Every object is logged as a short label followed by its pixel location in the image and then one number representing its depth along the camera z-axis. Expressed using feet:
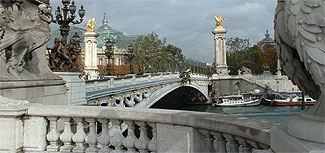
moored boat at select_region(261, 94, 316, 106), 121.82
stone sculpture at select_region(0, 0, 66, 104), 17.34
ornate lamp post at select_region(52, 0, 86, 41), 36.40
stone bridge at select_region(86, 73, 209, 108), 39.60
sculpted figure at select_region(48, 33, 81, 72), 32.71
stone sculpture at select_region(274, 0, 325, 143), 6.06
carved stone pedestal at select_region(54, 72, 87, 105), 29.73
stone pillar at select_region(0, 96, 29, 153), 13.47
